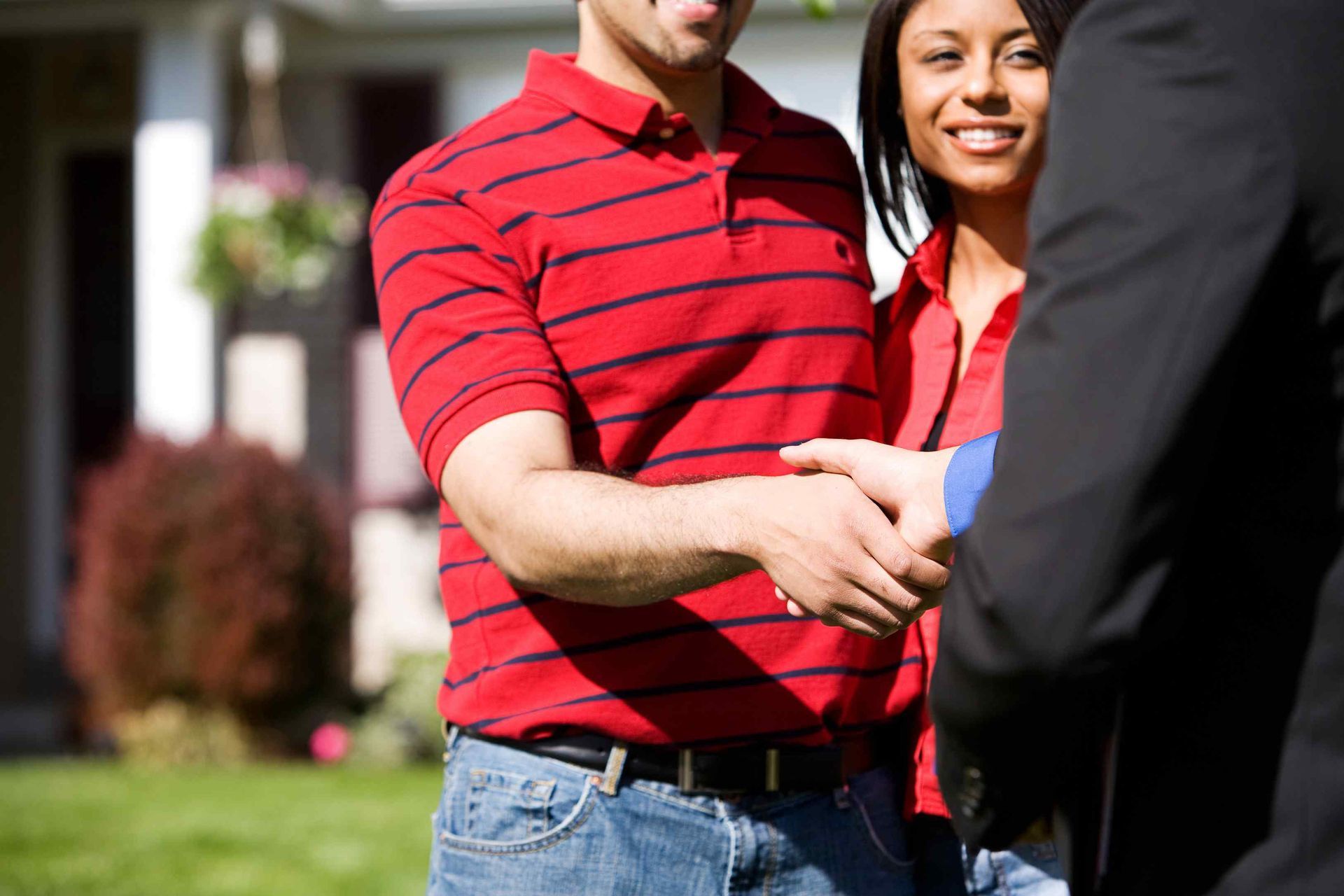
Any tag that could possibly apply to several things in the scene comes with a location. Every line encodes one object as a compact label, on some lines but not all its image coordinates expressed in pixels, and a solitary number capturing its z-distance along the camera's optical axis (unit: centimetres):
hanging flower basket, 719
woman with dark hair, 212
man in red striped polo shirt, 198
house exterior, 766
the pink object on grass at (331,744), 719
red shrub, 688
